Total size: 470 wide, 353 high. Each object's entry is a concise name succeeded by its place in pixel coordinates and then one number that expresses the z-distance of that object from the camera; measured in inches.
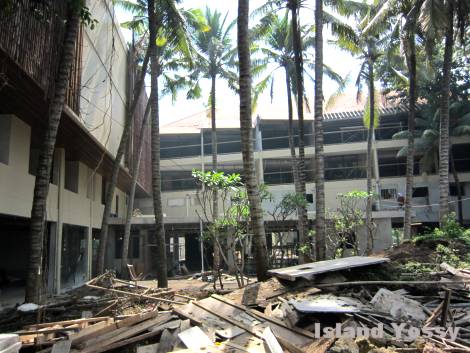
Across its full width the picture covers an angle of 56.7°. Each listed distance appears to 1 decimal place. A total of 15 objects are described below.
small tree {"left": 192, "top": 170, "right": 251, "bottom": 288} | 445.7
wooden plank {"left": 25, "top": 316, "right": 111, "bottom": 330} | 265.4
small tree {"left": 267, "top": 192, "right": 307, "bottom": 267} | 590.9
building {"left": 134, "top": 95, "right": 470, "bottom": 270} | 1218.0
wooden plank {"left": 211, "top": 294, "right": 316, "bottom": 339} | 239.3
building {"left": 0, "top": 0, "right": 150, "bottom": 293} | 362.6
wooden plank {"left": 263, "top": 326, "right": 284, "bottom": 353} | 214.4
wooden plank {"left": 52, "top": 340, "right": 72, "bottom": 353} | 225.8
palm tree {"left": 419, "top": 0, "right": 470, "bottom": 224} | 570.3
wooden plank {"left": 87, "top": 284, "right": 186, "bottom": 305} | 327.9
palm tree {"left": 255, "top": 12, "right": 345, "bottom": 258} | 754.8
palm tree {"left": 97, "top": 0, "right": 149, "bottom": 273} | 653.3
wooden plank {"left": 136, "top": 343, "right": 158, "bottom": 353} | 230.7
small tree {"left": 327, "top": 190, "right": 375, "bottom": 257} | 663.8
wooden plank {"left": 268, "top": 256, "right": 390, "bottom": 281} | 303.1
